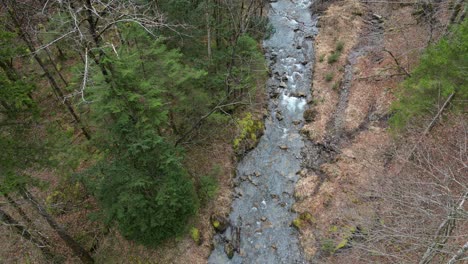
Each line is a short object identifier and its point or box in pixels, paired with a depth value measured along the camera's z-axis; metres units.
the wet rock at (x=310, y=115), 17.50
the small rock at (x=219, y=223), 13.07
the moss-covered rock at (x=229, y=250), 12.40
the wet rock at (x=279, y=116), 17.88
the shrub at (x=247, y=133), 16.24
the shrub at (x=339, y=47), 20.53
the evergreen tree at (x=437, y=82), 9.59
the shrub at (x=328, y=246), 11.73
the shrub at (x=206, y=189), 13.57
